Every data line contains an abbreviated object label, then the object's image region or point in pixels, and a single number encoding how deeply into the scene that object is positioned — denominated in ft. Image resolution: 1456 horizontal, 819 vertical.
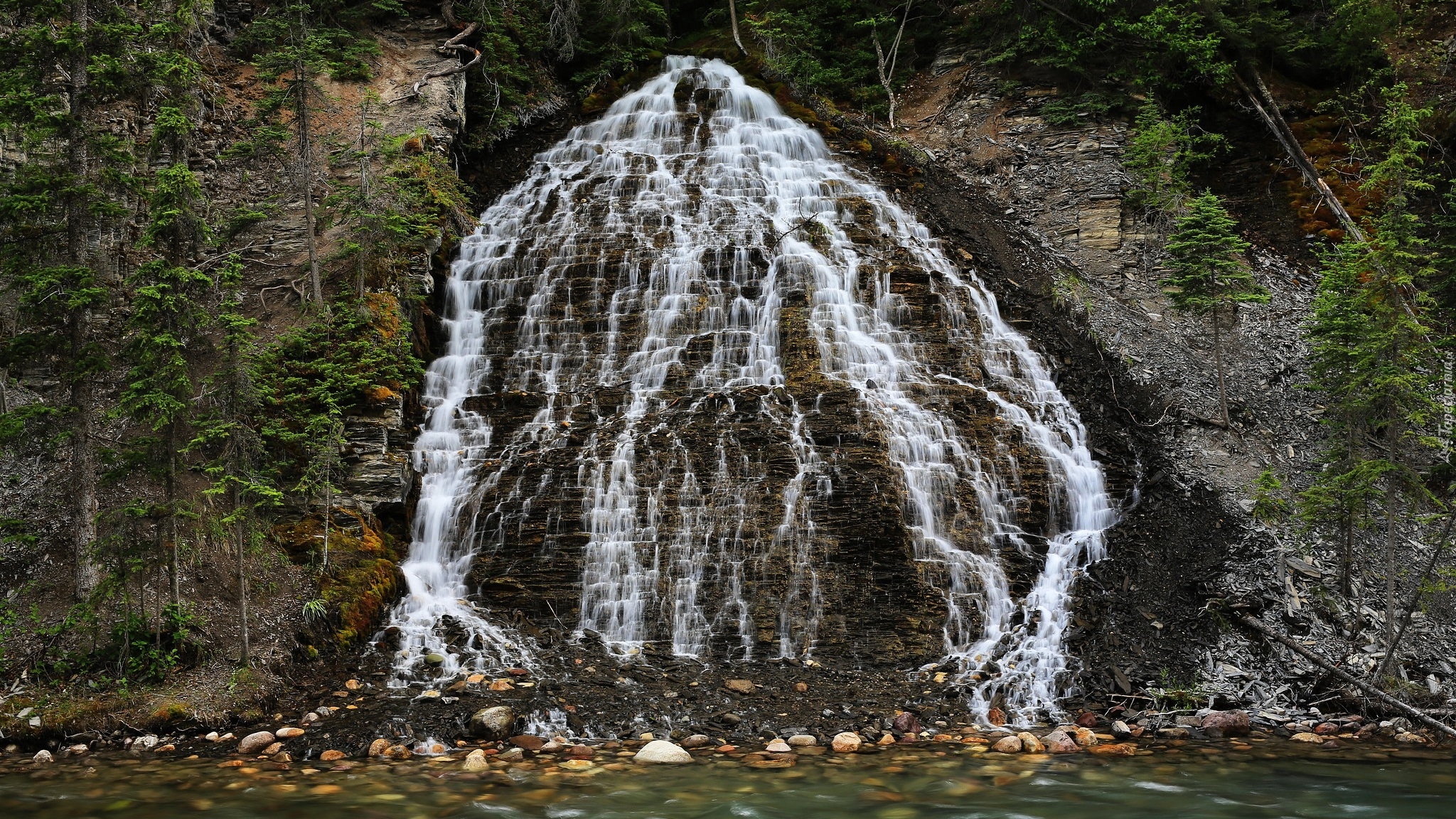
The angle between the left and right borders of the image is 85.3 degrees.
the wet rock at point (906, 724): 30.01
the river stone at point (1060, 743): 27.79
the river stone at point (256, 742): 27.71
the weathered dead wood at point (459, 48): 71.51
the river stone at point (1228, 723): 30.12
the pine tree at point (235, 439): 31.32
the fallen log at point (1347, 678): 28.22
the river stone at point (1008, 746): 27.81
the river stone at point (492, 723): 28.86
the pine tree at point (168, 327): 30.48
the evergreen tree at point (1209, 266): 47.93
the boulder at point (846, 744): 28.10
